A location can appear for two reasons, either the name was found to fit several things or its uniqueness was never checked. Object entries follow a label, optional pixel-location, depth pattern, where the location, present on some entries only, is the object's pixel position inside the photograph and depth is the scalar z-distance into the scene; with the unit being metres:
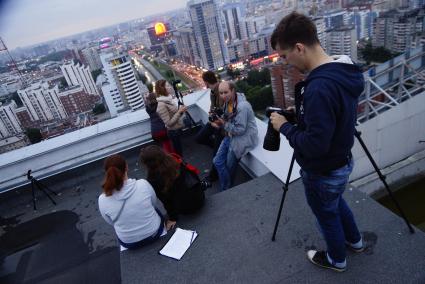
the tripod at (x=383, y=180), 1.47
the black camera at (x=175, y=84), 3.71
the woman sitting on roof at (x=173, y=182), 1.97
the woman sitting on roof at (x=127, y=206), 1.79
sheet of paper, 1.94
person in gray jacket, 2.47
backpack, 2.12
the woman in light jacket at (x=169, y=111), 3.38
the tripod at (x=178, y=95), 3.73
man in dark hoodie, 1.01
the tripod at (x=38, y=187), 3.43
